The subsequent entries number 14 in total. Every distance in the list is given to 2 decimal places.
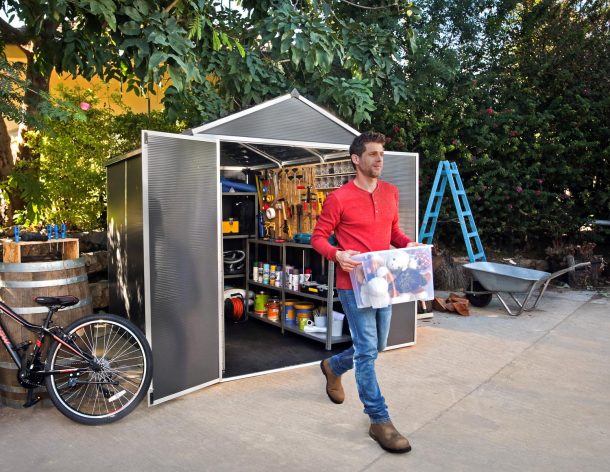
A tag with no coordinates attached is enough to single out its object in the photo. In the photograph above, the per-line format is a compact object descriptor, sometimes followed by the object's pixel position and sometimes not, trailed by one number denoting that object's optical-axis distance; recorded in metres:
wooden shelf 3.88
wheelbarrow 6.97
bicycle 3.67
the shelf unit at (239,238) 7.23
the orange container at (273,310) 6.67
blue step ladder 7.81
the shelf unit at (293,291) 5.66
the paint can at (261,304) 6.97
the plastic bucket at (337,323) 5.80
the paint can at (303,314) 6.12
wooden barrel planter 3.83
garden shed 3.98
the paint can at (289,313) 6.40
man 3.26
